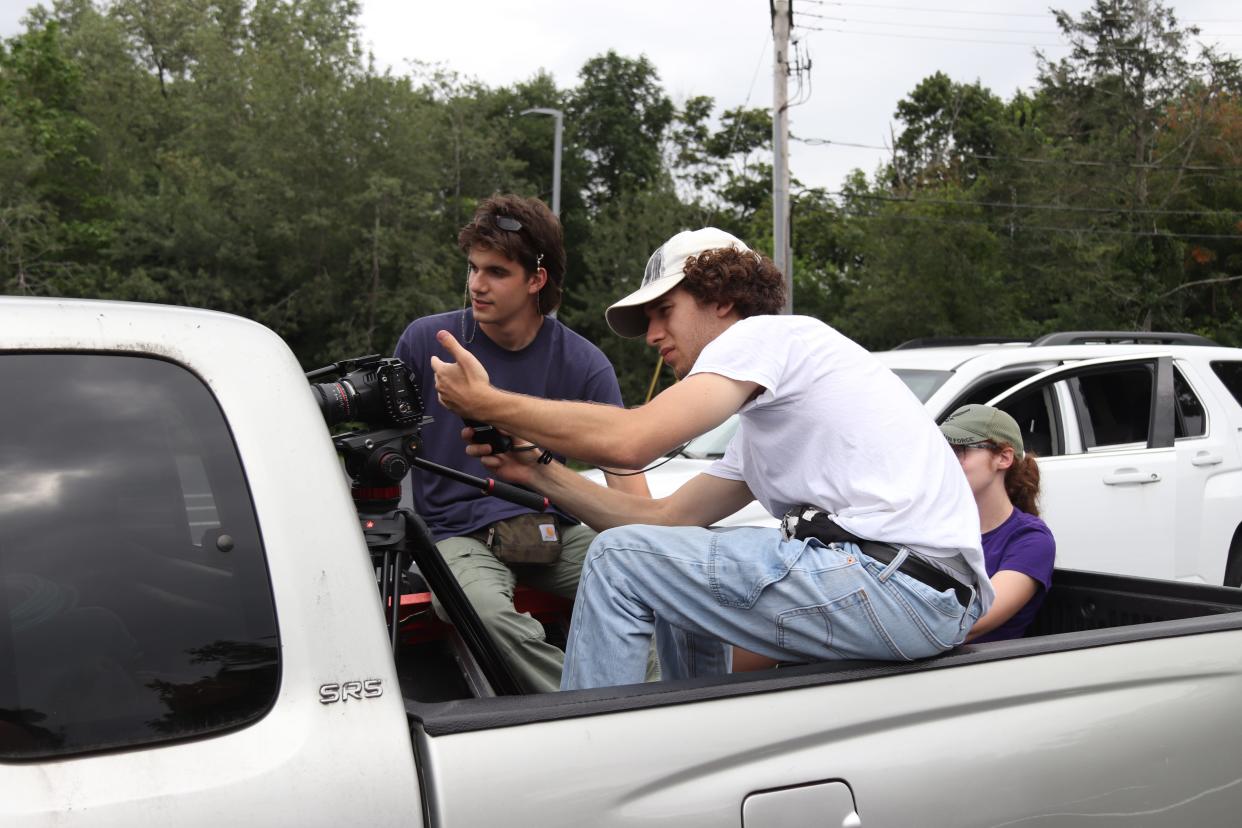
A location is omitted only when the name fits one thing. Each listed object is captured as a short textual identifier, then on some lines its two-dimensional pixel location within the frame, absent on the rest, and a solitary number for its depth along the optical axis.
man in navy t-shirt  3.43
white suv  6.82
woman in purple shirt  3.12
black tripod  2.31
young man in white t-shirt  2.29
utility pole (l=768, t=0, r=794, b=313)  22.36
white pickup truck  1.57
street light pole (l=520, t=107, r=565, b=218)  30.00
